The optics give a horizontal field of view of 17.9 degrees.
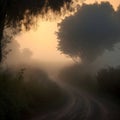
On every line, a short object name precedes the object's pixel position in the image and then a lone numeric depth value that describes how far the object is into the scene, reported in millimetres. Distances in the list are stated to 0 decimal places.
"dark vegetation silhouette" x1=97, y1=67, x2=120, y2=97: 39594
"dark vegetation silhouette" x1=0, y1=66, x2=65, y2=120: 19625
